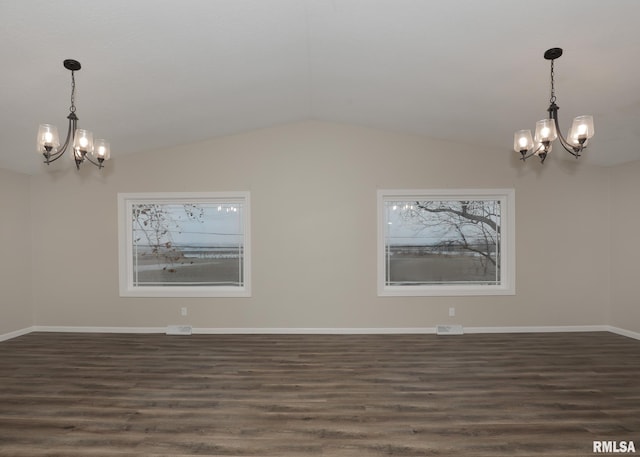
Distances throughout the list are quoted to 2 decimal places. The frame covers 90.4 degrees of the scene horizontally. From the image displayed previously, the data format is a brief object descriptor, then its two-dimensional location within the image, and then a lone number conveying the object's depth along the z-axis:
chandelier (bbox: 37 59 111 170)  2.40
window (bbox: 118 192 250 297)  4.61
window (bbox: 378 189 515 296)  4.57
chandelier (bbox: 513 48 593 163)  2.38
